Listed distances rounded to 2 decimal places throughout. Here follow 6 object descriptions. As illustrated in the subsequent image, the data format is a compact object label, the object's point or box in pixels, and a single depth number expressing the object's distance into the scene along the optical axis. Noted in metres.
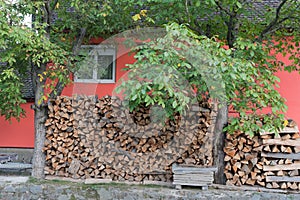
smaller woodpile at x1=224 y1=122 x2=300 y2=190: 5.21
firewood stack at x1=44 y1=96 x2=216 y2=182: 5.60
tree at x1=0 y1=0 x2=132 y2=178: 5.25
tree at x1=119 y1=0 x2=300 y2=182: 4.22
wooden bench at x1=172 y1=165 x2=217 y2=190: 5.16
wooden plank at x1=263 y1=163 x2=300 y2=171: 5.21
